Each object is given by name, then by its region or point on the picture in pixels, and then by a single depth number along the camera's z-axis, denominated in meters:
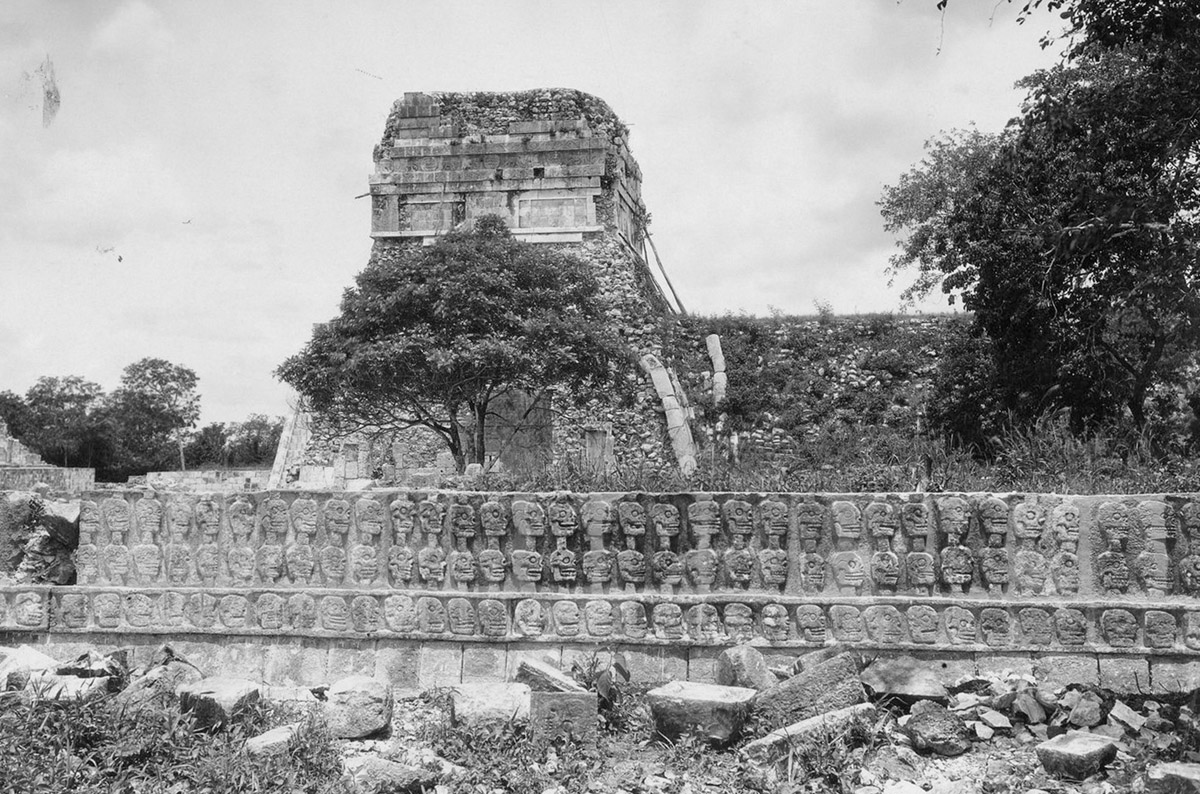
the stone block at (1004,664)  6.24
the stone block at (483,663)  6.78
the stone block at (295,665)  7.00
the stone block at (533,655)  6.68
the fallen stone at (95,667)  5.85
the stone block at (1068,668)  6.17
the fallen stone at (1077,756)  4.60
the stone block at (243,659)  7.11
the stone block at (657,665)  6.60
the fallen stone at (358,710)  5.30
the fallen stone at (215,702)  5.24
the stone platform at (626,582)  6.30
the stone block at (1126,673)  6.09
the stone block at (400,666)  6.86
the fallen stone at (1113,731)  4.98
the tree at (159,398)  44.34
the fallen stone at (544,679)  5.54
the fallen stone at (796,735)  4.82
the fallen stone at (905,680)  5.50
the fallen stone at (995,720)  5.26
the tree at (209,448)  45.56
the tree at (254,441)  47.29
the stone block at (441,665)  6.82
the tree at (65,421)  40.88
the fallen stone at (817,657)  6.07
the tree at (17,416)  42.53
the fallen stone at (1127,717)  5.07
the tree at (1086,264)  8.95
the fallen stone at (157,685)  5.32
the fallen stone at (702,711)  5.18
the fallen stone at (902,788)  4.44
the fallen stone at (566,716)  5.21
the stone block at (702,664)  6.56
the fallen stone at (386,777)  4.50
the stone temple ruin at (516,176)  20.94
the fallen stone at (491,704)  5.38
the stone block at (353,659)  6.91
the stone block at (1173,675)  6.06
